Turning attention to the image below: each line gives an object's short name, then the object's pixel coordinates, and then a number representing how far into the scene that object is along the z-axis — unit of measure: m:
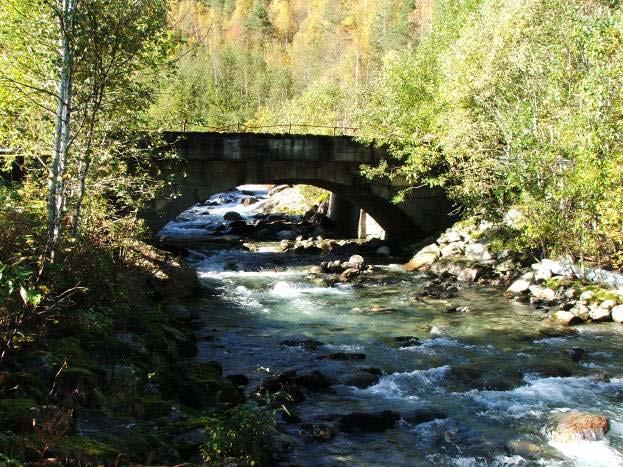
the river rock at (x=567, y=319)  17.44
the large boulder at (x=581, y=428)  10.00
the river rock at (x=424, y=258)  26.80
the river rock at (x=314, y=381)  12.38
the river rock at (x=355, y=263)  25.86
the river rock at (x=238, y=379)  12.30
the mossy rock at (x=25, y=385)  7.40
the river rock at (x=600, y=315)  17.61
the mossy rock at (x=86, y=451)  6.17
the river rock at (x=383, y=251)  30.82
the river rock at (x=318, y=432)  9.91
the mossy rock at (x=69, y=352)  8.74
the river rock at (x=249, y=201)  52.69
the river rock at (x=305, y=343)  15.12
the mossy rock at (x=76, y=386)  8.11
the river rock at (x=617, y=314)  17.44
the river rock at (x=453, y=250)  27.16
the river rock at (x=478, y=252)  25.34
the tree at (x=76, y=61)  9.88
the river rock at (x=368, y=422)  10.41
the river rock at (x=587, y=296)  18.90
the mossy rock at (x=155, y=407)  8.70
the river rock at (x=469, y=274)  23.73
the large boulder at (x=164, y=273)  18.02
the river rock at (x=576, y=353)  14.31
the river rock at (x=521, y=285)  21.27
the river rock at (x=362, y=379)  12.56
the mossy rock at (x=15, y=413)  6.43
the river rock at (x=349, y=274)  24.17
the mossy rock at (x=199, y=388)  10.23
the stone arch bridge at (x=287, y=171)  26.30
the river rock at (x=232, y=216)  41.91
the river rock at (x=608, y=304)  17.94
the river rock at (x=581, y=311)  17.75
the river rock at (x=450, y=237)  28.30
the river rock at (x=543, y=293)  20.06
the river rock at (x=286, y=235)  35.59
